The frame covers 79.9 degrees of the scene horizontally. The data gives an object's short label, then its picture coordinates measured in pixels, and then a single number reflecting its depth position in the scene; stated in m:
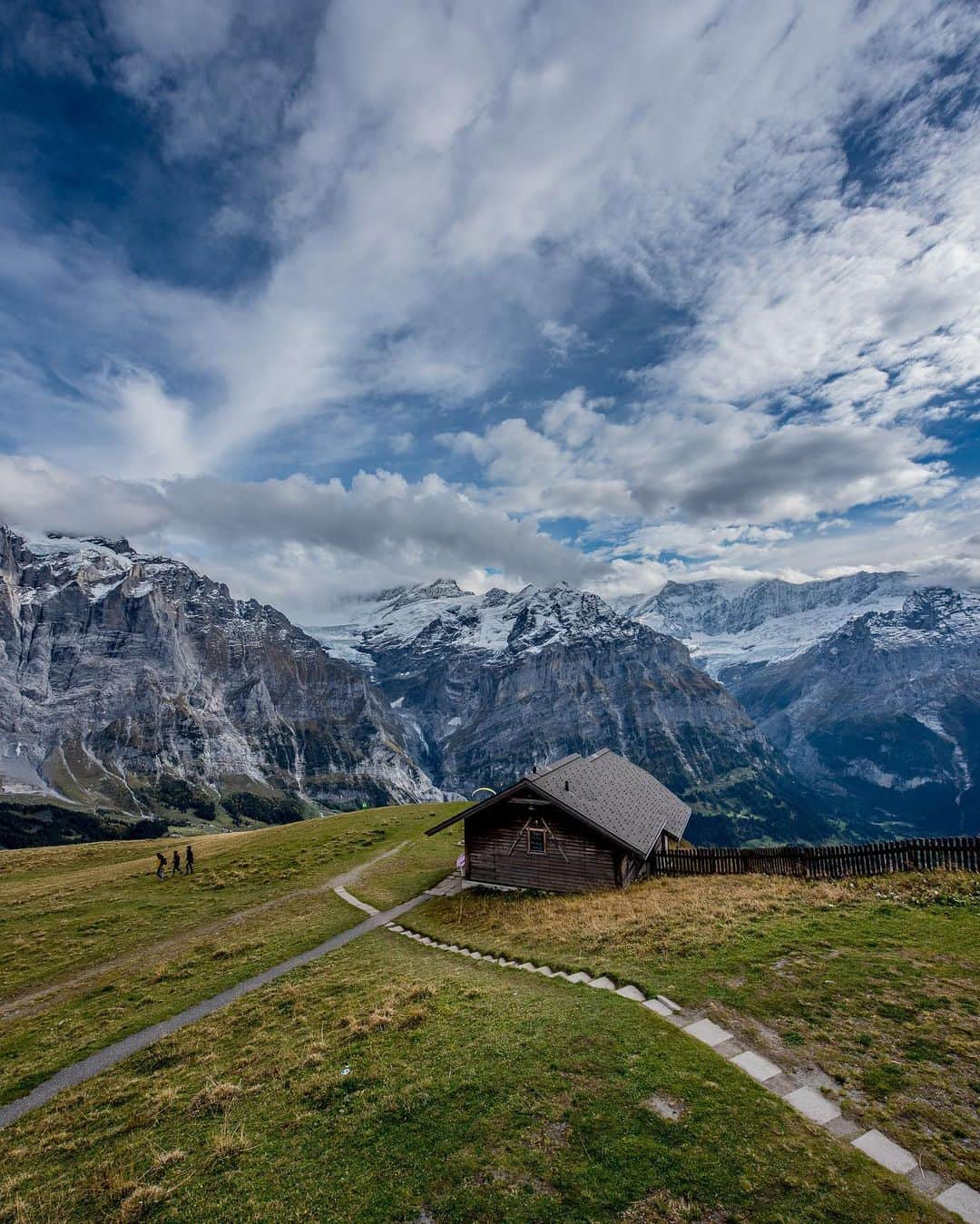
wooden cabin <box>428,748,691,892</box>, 38.03
